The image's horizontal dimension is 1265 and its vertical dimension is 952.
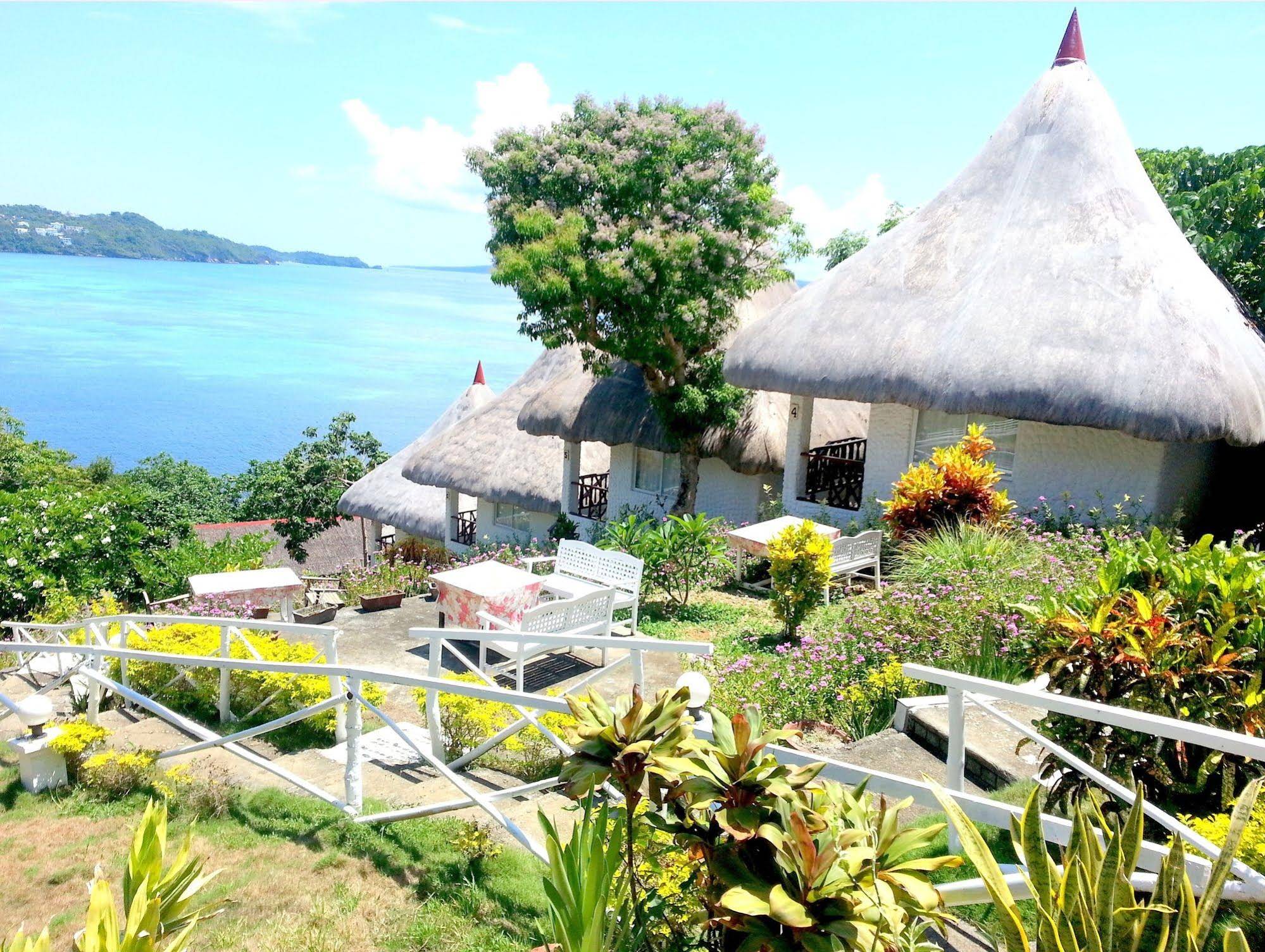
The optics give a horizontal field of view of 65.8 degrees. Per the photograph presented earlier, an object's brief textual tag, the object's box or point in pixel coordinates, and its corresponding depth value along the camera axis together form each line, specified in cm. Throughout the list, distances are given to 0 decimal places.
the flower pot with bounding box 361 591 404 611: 1055
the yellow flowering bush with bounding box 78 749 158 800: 526
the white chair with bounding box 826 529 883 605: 1014
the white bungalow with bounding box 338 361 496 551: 2248
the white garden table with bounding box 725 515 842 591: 1046
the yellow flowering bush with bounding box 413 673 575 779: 524
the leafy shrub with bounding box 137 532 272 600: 1248
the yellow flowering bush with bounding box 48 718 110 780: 533
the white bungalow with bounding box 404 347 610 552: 1841
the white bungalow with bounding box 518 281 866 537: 1445
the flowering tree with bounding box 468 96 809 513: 1312
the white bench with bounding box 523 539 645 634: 922
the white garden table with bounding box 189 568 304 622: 1009
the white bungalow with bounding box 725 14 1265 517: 1030
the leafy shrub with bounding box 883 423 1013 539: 974
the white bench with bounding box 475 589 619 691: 755
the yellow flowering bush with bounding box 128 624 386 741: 620
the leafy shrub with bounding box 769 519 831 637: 838
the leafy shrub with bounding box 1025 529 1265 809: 365
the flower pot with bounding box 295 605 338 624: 1026
